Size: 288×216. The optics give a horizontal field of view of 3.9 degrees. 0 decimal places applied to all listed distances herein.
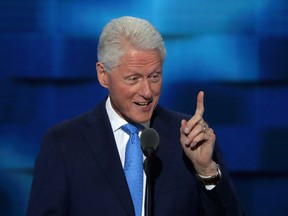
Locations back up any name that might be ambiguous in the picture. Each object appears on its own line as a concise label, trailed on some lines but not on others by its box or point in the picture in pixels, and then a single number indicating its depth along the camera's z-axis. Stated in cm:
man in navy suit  1013
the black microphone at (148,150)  996
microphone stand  995
